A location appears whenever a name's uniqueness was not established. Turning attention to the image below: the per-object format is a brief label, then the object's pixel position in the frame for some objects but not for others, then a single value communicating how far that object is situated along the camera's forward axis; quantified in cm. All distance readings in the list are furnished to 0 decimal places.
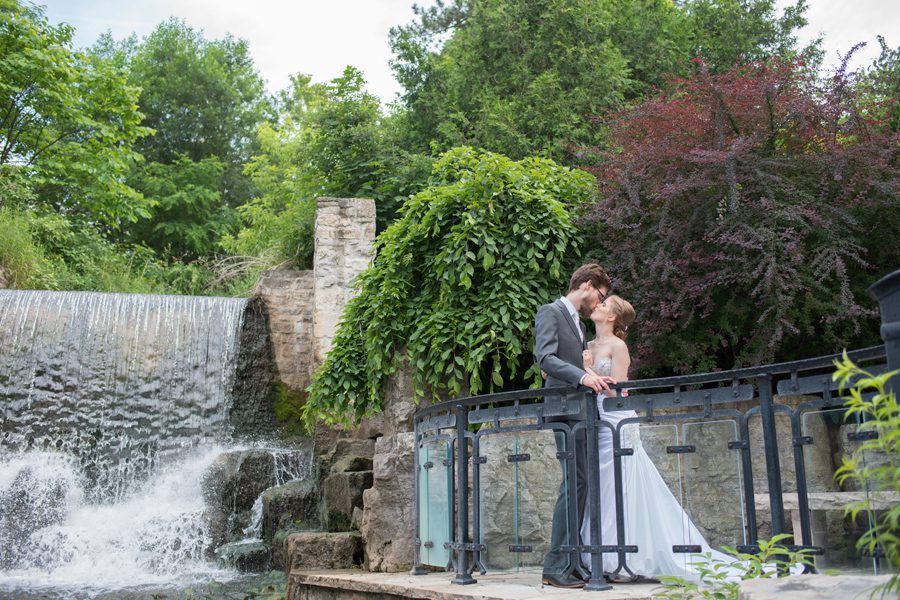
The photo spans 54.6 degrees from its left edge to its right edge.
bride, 432
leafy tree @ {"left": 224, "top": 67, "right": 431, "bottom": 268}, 1385
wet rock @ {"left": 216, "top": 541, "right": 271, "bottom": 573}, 867
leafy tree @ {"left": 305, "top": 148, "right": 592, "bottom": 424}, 747
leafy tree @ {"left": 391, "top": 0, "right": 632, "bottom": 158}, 1435
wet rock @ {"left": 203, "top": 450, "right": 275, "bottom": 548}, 1012
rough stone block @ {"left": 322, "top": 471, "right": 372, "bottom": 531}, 782
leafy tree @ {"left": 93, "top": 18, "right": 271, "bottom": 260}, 2584
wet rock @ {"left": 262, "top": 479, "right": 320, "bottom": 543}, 920
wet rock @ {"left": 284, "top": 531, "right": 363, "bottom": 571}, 692
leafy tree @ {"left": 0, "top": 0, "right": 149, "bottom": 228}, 1891
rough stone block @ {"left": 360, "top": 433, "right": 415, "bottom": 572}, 634
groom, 439
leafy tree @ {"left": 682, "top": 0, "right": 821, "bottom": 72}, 1709
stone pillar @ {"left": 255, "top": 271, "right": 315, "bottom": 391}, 1304
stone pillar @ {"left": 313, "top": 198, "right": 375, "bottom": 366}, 1172
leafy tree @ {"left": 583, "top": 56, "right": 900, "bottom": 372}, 672
